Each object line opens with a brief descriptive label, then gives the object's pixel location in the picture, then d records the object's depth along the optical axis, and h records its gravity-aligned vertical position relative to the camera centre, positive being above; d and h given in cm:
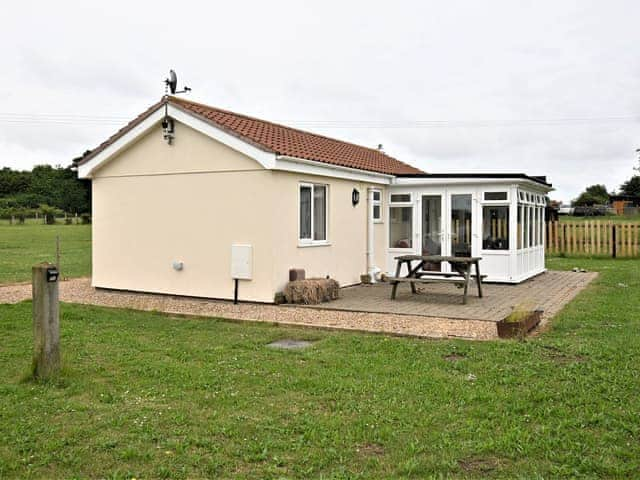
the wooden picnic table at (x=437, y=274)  1215 -69
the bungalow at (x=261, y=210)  1250 +66
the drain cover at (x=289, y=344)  827 -135
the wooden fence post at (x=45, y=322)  646 -81
